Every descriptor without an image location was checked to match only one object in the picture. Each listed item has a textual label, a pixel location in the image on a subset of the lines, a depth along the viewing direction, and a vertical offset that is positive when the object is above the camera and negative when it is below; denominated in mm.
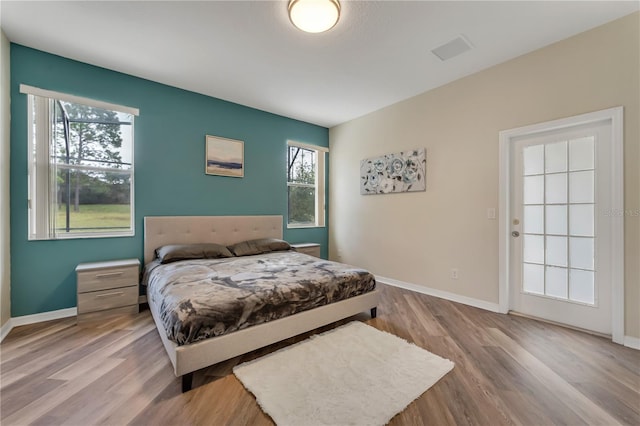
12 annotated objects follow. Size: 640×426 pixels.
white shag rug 1438 -1112
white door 2354 -133
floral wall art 3645 +622
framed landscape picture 3713 +839
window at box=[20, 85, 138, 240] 2619 +513
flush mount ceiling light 1872 +1501
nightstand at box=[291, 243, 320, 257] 4207 -589
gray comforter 1691 -621
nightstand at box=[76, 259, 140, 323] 2557 -786
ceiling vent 2461 +1651
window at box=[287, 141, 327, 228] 4707 +540
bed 1650 -772
